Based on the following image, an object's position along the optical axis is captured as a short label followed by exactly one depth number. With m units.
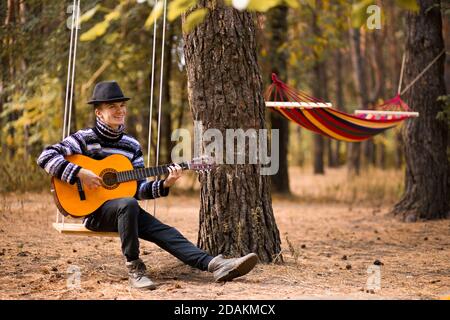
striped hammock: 5.54
